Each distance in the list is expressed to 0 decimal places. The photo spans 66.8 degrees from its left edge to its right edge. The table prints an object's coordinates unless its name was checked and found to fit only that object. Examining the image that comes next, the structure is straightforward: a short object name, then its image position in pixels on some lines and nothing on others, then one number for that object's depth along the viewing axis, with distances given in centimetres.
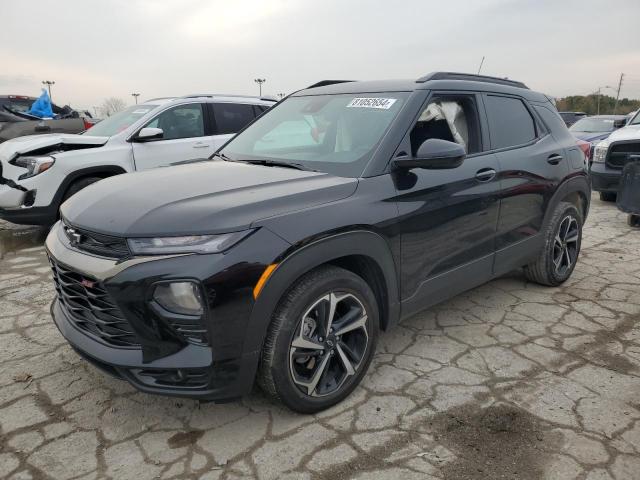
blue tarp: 1137
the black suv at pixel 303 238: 214
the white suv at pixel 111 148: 571
